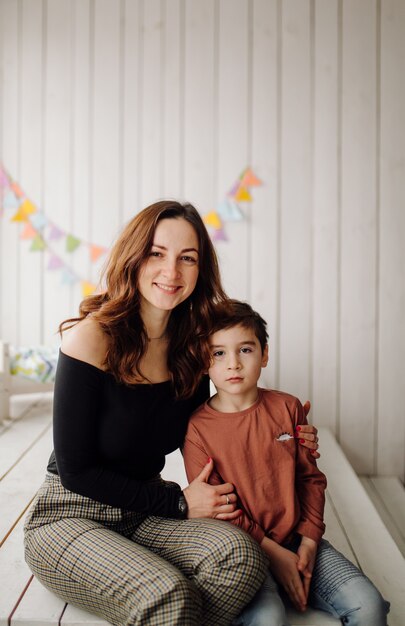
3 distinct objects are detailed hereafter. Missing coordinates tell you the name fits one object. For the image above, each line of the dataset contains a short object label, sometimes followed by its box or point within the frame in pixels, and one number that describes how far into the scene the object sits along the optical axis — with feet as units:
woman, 3.91
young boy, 4.13
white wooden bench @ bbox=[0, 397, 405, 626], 4.17
